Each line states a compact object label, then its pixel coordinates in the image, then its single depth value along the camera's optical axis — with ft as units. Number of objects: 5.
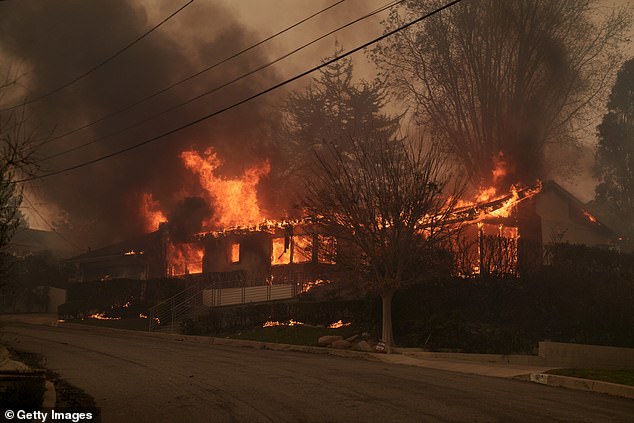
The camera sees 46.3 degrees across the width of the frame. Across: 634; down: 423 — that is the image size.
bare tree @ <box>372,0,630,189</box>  129.39
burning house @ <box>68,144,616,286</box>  84.43
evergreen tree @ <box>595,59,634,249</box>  182.50
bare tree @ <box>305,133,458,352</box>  76.33
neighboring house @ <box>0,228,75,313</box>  166.30
